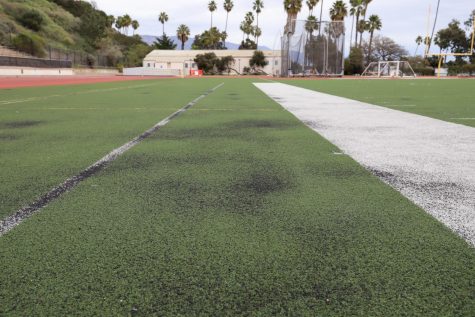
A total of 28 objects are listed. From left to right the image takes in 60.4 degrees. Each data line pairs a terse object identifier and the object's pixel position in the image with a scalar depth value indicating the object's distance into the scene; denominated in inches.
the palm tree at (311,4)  3265.3
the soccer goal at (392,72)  2059.5
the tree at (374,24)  3447.3
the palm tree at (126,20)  4445.1
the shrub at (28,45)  1861.5
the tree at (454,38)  3248.0
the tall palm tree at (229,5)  4532.5
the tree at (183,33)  4675.2
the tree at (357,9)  3202.8
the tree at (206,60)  3243.1
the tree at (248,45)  4505.4
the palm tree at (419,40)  4918.8
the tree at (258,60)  3253.0
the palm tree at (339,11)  3164.4
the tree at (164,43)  4301.2
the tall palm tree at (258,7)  4404.3
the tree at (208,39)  4141.2
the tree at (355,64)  3019.2
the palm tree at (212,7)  4658.0
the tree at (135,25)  4726.9
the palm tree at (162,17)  5034.5
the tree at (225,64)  3265.3
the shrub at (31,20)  2554.1
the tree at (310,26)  1667.1
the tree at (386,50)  3558.1
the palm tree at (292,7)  3045.0
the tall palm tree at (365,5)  3142.2
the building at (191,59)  3368.6
